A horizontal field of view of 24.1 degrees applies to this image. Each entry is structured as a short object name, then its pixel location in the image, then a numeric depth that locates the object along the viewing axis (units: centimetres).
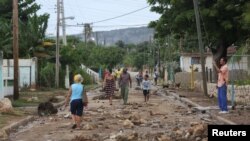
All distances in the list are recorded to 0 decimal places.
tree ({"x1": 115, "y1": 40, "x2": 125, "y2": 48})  17732
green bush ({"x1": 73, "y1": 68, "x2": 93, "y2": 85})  6156
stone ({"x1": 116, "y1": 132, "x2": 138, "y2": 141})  1370
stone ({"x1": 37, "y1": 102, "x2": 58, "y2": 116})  2323
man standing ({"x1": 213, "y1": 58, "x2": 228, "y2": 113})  2034
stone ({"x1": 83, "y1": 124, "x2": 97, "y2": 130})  1683
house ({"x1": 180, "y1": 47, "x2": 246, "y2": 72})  8019
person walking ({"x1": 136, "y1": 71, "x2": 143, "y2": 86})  5077
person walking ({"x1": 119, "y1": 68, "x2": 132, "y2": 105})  2809
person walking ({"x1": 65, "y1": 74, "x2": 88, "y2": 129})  1709
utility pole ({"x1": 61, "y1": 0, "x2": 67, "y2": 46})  6506
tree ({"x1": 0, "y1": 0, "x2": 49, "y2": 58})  4216
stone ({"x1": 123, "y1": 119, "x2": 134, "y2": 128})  1729
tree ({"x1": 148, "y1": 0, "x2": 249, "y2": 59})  3765
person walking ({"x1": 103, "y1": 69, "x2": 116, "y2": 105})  2900
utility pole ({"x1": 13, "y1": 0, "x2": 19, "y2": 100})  2909
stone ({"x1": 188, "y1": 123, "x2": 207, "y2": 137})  1370
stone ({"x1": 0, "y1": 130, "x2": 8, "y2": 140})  1501
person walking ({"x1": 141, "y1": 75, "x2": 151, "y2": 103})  3002
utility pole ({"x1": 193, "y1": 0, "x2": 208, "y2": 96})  3350
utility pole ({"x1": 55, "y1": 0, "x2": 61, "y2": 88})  4895
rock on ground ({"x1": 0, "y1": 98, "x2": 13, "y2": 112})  2194
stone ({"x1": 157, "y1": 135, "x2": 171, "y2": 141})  1323
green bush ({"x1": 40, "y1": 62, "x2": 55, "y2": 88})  4981
